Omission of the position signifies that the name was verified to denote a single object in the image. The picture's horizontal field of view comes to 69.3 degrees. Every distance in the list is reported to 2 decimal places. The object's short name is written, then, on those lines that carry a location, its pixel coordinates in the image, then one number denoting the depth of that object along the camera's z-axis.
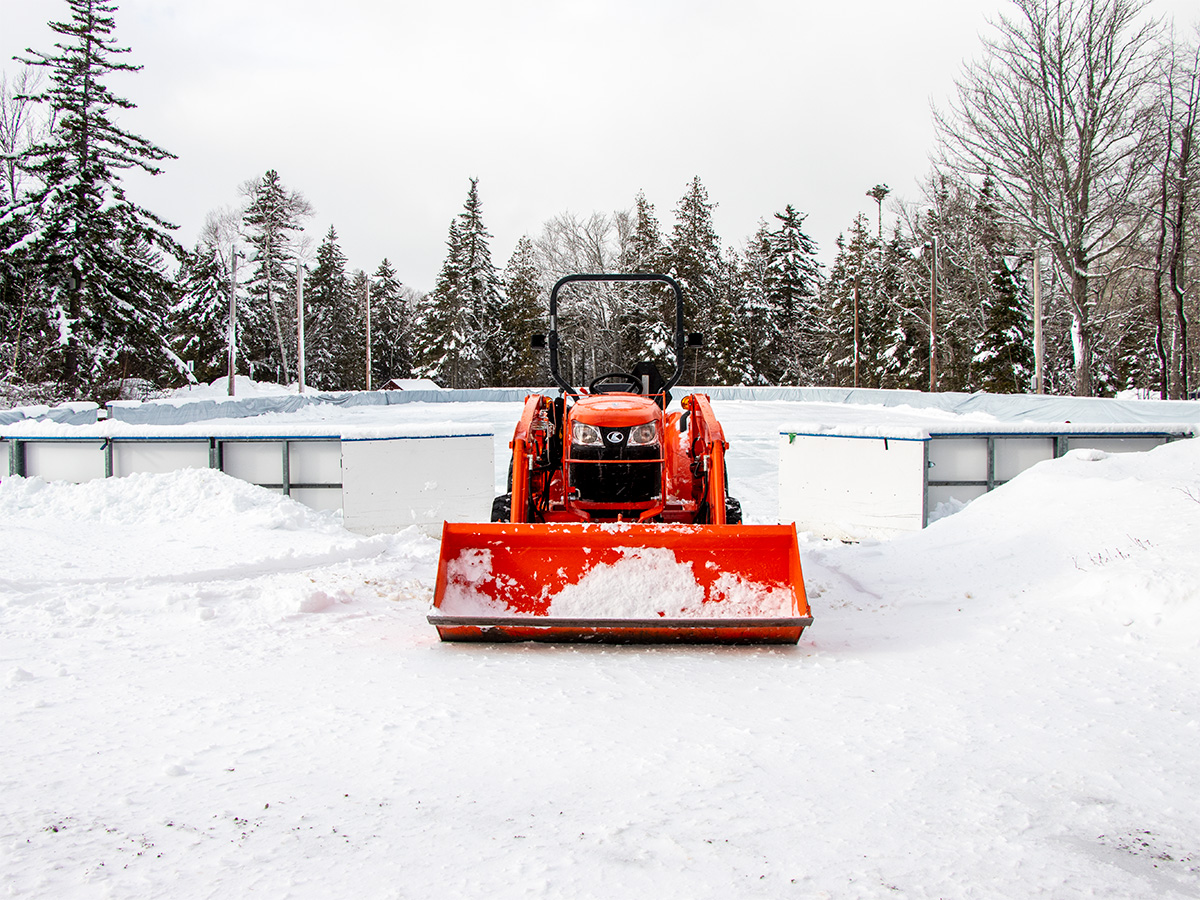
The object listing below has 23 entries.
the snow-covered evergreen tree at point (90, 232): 32.91
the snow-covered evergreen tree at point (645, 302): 45.81
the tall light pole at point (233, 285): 39.97
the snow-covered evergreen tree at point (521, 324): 54.16
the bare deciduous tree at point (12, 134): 33.34
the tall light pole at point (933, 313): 40.06
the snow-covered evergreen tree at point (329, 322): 57.44
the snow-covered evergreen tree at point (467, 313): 53.88
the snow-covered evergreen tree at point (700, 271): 53.53
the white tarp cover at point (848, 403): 17.05
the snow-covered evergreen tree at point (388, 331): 61.69
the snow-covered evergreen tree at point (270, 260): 53.97
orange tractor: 4.62
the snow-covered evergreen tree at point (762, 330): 55.75
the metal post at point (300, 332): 35.44
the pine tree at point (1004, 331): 42.78
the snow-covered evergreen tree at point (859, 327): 53.78
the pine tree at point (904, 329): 49.03
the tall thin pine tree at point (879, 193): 63.12
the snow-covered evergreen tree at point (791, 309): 56.53
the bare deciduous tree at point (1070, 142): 28.55
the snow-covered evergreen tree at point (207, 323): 49.41
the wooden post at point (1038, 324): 27.95
